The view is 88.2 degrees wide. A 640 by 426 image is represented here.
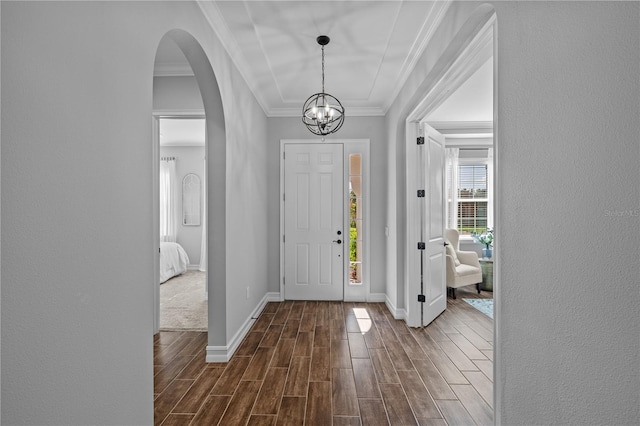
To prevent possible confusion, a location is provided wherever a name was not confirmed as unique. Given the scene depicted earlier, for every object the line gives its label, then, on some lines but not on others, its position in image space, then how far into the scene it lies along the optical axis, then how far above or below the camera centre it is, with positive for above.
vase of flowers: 5.48 -0.57
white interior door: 3.65 -0.23
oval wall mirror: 7.39 +0.20
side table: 5.26 -1.05
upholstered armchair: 4.85 -0.88
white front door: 4.59 -0.14
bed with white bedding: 5.93 -0.98
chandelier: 2.73 +0.85
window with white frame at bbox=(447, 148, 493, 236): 6.01 +0.22
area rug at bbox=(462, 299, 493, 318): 4.18 -1.31
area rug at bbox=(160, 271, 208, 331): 3.67 -1.28
